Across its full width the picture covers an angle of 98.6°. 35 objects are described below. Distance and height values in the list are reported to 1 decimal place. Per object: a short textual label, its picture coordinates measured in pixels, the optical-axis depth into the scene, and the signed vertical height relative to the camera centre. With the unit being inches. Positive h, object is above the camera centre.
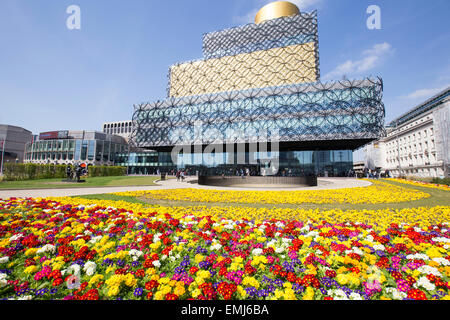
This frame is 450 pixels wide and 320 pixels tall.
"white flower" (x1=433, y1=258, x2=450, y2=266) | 115.0 -53.3
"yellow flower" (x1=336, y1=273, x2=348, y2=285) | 98.9 -55.7
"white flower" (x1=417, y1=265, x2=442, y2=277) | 102.4 -53.6
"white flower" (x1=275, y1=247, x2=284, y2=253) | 135.2 -56.0
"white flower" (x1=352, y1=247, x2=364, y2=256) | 126.9 -53.3
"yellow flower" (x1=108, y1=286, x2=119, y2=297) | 89.2 -56.8
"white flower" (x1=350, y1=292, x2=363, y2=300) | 88.9 -57.8
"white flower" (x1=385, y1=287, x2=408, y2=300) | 88.9 -57.1
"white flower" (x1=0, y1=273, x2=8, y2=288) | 97.3 -57.5
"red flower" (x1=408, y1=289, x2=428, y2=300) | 87.2 -56.3
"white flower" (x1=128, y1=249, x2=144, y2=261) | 129.2 -56.6
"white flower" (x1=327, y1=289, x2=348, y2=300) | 90.3 -58.7
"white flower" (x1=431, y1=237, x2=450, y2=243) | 150.5 -53.5
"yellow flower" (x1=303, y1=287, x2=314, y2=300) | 89.3 -57.4
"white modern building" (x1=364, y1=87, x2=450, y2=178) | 1737.2 +328.2
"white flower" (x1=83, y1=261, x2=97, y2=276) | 111.2 -57.9
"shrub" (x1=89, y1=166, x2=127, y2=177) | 1321.2 -15.7
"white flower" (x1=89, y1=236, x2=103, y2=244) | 150.4 -56.2
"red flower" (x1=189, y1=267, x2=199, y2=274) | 110.3 -57.6
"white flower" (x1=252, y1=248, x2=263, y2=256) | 134.1 -56.7
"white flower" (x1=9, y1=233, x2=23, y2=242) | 144.8 -52.7
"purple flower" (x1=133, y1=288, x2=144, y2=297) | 92.6 -59.4
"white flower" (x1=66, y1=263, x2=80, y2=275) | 110.1 -58.2
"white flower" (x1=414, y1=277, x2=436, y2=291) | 94.2 -55.6
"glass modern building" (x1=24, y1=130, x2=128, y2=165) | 3319.4 +377.0
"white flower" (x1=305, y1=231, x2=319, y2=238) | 168.1 -55.5
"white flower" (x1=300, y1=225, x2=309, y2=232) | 183.9 -55.5
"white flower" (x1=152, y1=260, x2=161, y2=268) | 117.0 -57.1
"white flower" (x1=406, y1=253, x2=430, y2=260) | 122.0 -54.2
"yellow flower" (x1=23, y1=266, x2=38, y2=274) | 107.2 -56.5
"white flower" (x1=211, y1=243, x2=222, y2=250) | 144.7 -57.7
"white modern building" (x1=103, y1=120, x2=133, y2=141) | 5442.9 +1202.8
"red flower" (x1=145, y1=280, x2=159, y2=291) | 96.1 -57.9
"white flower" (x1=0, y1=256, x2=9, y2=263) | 117.7 -56.0
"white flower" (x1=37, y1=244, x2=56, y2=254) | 130.9 -55.2
